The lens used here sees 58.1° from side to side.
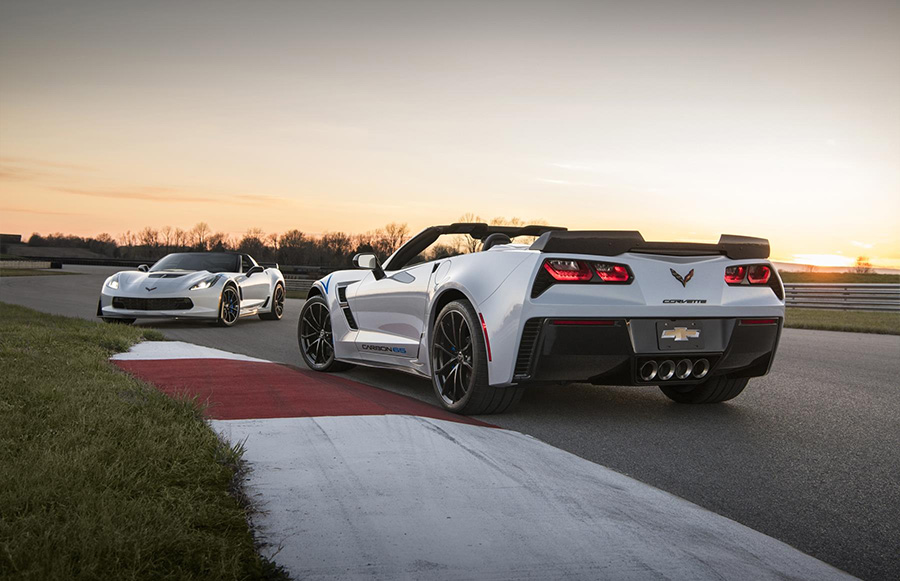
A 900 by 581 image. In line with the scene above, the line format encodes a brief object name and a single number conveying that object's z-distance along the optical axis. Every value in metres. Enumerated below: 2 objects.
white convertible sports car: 5.09
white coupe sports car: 13.45
